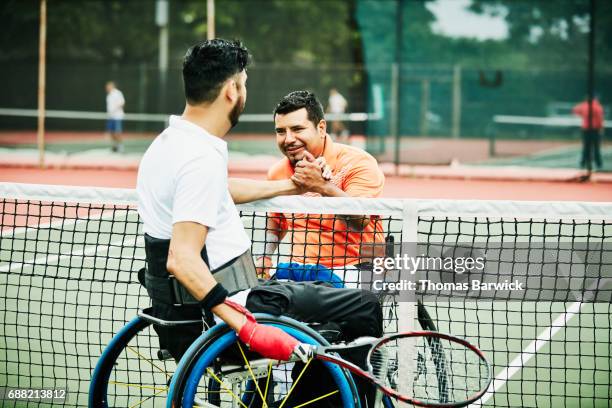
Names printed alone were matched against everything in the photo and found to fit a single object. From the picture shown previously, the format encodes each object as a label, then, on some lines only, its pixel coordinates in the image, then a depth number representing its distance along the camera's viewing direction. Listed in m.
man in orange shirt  4.33
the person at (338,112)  22.83
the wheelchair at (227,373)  3.28
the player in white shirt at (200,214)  3.13
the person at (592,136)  18.31
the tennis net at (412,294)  3.89
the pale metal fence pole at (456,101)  23.22
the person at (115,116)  23.83
